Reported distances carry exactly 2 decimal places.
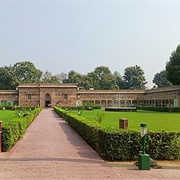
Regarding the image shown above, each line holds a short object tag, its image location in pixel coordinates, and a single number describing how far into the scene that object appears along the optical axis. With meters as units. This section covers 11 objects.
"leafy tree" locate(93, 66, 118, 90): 61.85
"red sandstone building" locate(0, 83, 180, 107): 48.09
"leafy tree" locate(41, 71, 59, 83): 65.82
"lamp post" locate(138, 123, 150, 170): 5.49
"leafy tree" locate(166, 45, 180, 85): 33.84
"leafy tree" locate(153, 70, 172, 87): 72.66
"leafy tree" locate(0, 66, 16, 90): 56.25
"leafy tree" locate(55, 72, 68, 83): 75.39
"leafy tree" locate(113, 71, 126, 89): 67.58
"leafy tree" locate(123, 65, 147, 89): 65.92
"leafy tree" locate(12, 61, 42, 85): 62.04
